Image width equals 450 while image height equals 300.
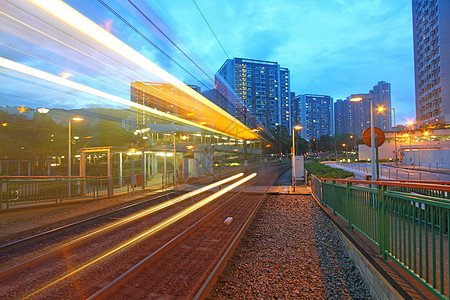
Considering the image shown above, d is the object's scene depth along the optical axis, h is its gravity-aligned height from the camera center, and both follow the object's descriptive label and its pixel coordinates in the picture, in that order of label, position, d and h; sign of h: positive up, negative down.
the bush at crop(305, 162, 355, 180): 16.62 -1.60
